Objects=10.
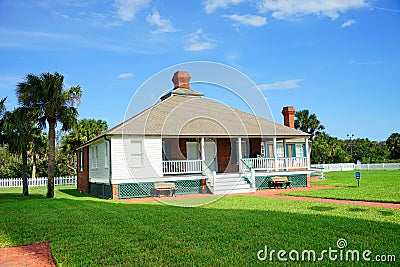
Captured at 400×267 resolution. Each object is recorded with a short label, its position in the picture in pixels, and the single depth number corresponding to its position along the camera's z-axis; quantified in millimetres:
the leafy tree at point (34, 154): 35434
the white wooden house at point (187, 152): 19859
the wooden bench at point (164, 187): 19388
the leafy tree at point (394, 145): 60050
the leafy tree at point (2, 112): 22531
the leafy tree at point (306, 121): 59125
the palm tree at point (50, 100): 19562
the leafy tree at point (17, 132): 21531
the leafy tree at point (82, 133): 37125
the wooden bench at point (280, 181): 22797
